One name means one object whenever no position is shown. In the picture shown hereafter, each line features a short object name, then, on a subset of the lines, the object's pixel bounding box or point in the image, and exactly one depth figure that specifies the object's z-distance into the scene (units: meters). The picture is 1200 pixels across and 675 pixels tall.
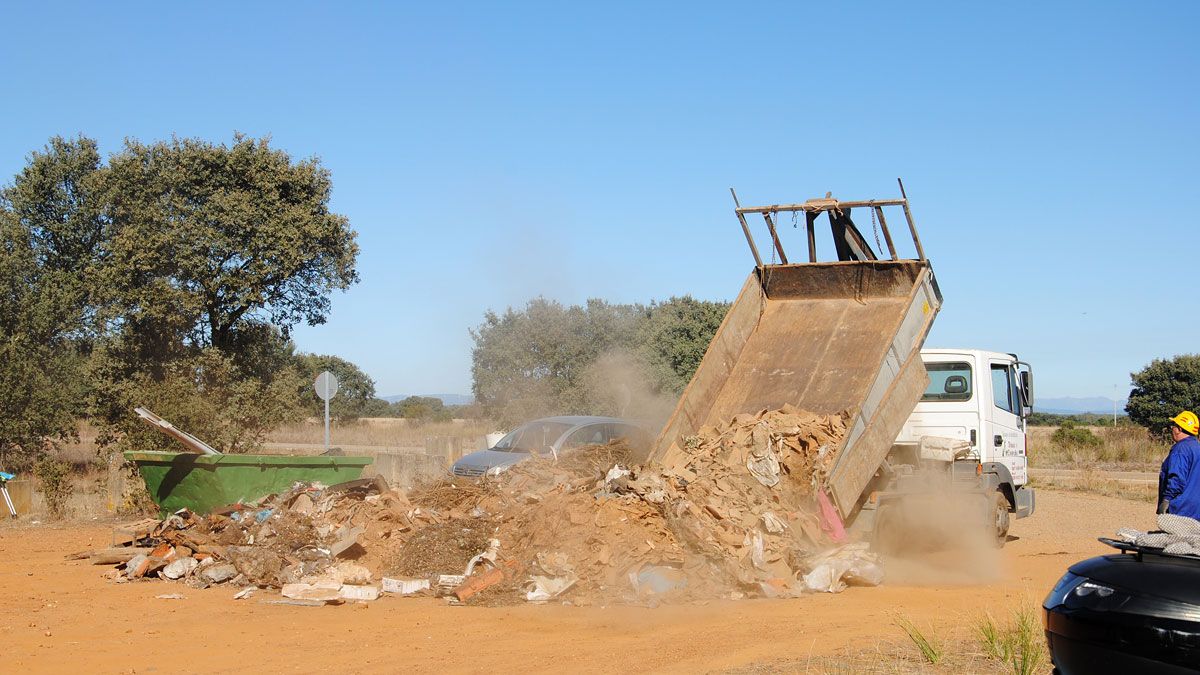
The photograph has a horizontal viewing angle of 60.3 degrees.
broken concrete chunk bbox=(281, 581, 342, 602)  10.22
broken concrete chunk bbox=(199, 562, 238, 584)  11.14
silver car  15.76
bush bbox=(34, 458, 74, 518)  17.16
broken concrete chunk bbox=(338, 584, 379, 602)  10.22
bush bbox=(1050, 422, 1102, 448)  32.25
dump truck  11.62
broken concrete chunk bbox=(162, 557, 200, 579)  11.41
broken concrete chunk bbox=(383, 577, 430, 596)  10.53
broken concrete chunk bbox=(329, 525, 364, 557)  11.20
